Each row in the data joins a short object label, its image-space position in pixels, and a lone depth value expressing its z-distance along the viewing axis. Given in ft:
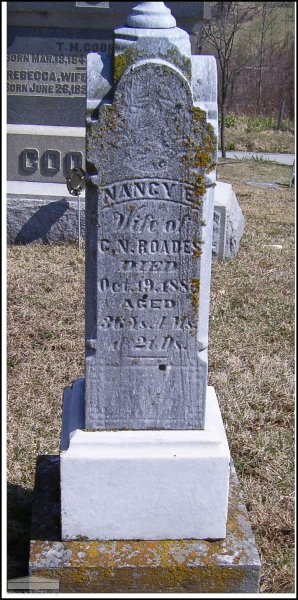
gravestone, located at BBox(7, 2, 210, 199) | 25.80
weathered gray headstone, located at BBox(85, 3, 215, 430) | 9.49
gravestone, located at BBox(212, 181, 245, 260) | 24.52
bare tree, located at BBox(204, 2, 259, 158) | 42.19
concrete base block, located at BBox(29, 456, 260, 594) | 10.37
